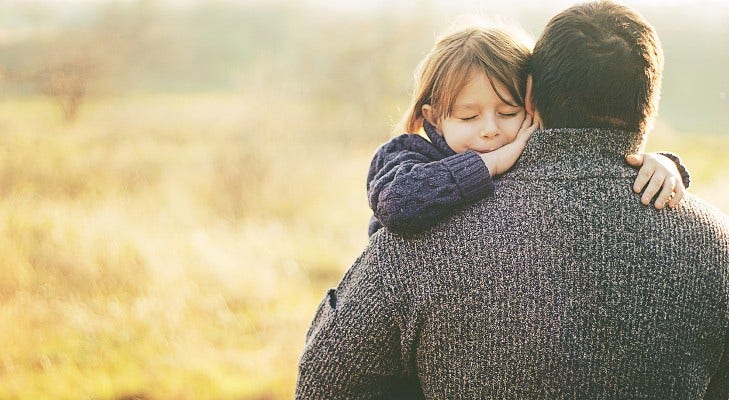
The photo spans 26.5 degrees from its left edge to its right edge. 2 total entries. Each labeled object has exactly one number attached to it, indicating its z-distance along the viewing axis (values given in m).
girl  1.94
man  1.89
